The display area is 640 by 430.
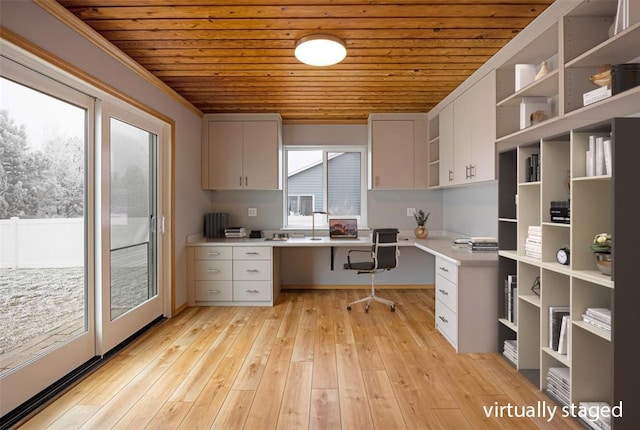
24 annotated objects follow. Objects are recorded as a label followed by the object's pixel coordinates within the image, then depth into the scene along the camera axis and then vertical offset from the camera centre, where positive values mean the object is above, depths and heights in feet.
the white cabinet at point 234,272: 13.30 -2.20
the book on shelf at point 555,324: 6.94 -2.20
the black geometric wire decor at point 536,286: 8.03 -1.67
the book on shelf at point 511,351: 8.24 -3.30
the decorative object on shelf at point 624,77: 5.36 +2.09
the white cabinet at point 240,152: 14.88 +2.61
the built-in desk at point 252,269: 10.28 -2.00
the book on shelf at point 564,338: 6.66 -2.37
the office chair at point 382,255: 12.60 -1.49
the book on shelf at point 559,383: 6.55 -3.27
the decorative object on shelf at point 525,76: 8.20 +3.20
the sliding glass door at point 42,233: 6.23 -0.37
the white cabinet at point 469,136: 9.53 +2.41
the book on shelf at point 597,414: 5.68 -3.35
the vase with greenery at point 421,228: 15.02 -0.62
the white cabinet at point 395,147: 14.92 +2.81
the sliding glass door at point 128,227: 8.79 -0.36
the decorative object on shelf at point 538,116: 7.99 +2.20
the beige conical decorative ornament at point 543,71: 7.59 +3.08
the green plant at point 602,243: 5.57 -0.49
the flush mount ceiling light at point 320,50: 8.14 +3.93
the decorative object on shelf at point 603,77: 5.74 +2.25
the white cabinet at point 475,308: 9.07 -2.44
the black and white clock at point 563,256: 6.57 -0.80
